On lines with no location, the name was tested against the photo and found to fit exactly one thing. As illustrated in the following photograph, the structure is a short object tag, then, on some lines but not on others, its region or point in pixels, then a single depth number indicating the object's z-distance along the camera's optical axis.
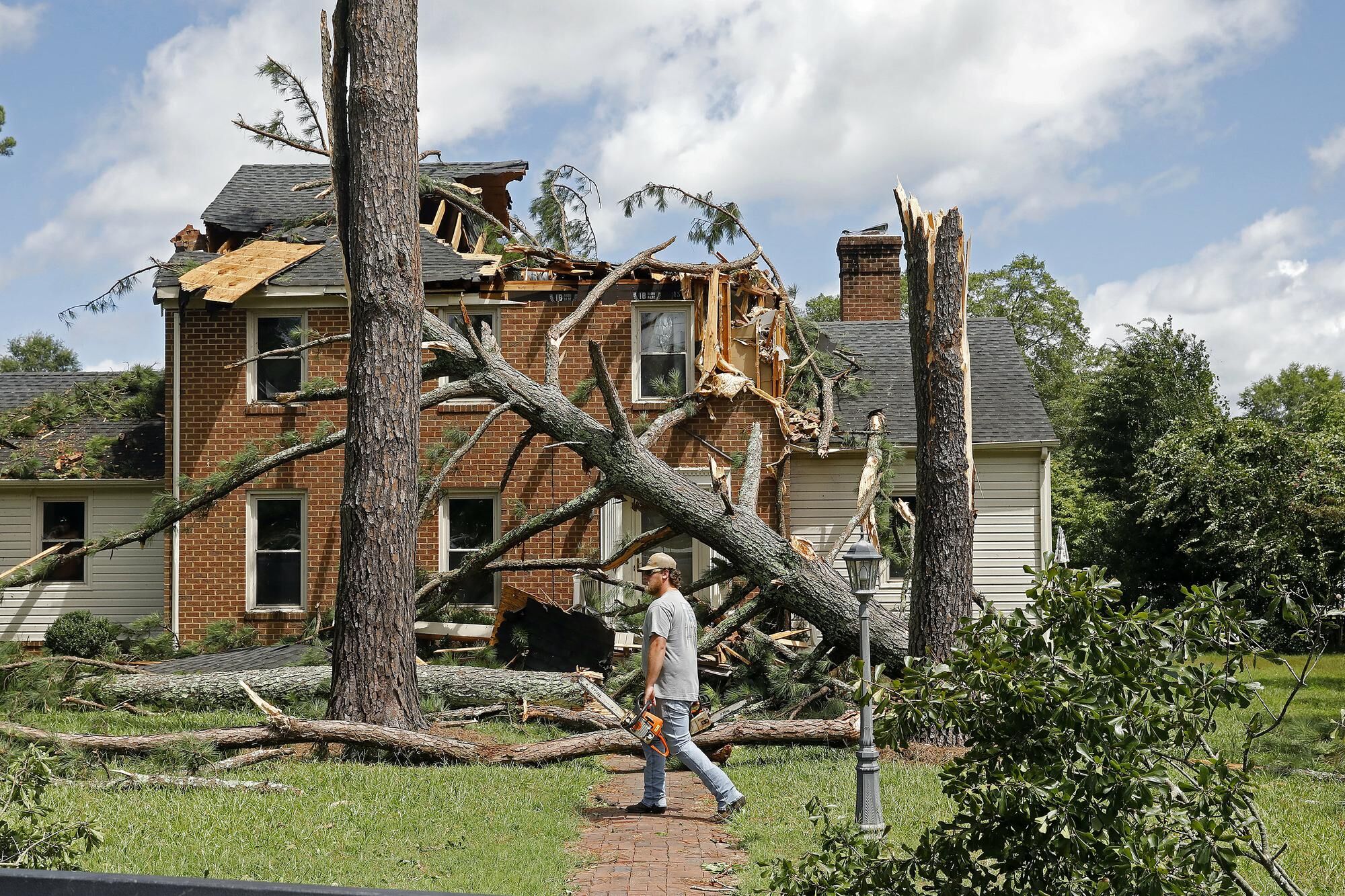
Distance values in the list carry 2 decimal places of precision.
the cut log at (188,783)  7.75
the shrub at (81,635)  16.38
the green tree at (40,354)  49.16
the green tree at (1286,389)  53.31
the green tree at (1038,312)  49.53
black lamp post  6.68
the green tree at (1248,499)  16.78
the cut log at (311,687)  11.45
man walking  7.28
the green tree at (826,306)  48.30
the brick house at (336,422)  16.95
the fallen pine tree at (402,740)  8.42
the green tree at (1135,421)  22.11
